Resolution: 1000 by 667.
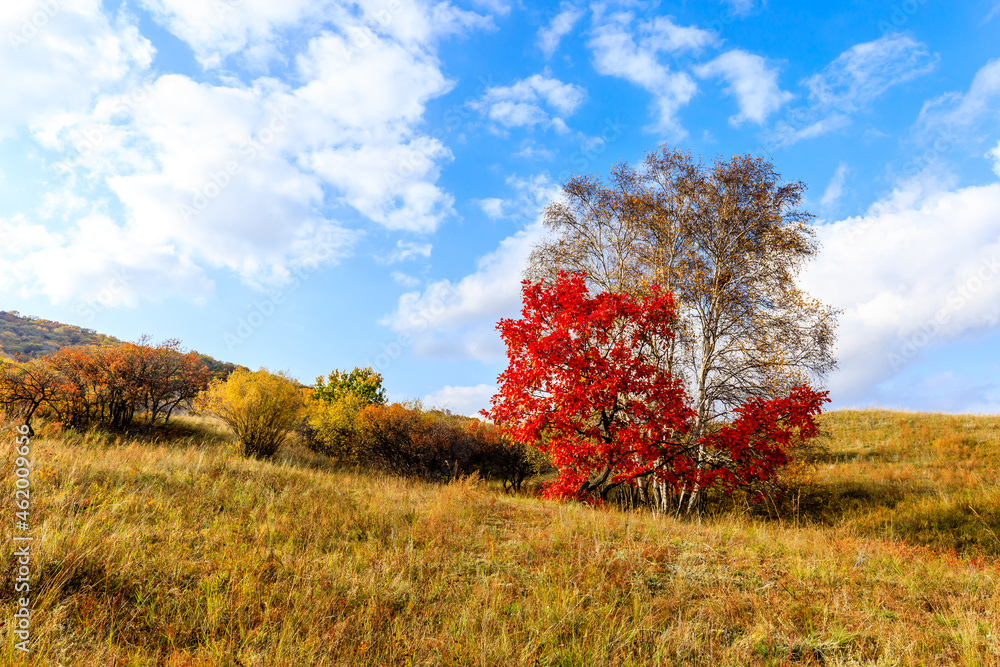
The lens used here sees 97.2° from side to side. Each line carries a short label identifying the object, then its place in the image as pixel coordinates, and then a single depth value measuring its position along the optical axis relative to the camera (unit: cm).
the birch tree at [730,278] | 1261
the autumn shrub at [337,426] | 2080
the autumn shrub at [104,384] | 1458
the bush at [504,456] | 2066
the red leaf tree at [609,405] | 975
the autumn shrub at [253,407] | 1806
